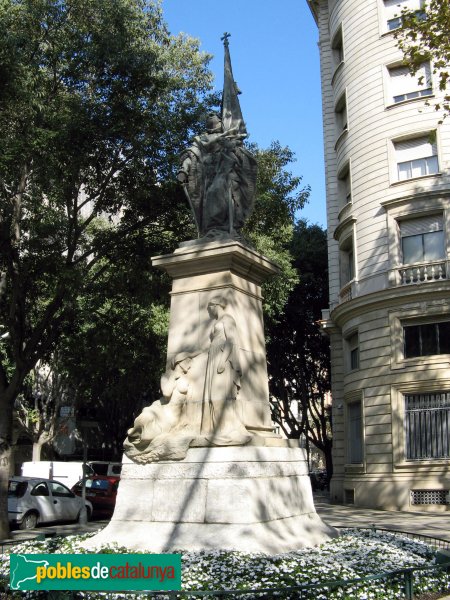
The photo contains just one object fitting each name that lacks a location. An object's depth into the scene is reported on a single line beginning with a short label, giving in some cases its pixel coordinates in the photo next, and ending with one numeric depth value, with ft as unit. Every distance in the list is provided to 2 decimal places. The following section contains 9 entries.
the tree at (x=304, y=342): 120.37
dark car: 77.15
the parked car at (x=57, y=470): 98.84
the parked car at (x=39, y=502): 64.64
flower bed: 23.50
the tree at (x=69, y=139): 49.85
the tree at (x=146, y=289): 59.57
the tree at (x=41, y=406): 111.45
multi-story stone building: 78.12
